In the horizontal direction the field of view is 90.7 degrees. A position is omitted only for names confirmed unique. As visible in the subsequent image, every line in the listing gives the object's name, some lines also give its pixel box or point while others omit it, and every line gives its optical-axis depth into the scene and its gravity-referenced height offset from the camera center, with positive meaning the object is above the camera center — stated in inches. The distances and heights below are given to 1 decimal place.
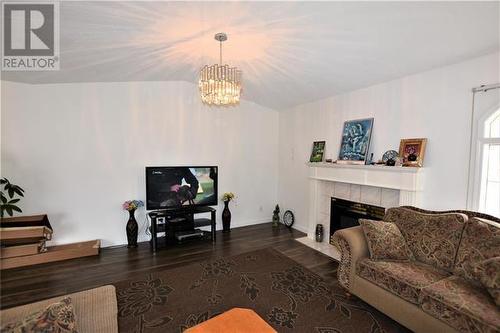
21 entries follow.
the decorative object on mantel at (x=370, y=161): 141.4 -0.2
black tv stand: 156.5 -43.8
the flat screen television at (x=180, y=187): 163.9 -20.5
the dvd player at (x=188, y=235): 163.5 -52.0
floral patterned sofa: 71.9 -40.0
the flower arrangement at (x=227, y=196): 191.7 -29.8
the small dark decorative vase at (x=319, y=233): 170.1 -50.5
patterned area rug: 89.4 -59.3
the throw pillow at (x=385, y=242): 99.7 -33.5
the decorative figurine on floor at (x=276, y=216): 211.3 -49.8
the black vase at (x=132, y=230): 159.6 -47.8
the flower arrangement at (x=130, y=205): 157.6 -31.3
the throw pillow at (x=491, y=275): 70.2 -33.5
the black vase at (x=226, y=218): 192.5 -46.9
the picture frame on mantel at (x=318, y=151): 174.2 +6.2
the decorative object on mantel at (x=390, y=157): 127.8 +2.1
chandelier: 100.0 +30.5
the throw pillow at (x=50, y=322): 40.6 -29.0
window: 98.8 -1.6
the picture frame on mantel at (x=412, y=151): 117.0 +5.1
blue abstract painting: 143.4 +11.9
